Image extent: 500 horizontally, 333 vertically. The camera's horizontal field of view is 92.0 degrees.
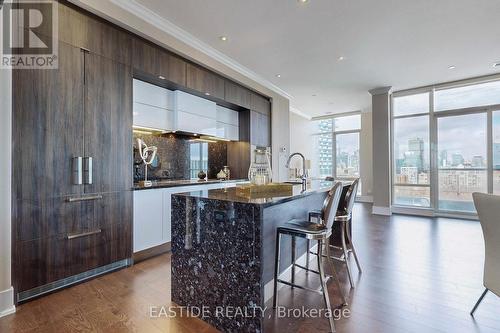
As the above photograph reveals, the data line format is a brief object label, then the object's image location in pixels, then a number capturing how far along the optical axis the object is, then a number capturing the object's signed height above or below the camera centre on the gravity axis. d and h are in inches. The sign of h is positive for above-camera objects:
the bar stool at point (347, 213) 98.1 -19.7
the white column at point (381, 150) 238.5 +16.1
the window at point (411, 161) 235.8 +4.7
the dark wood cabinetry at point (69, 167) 81.7 +0.3
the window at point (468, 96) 211.6 +63.4
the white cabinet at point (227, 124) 188.1 +35.5
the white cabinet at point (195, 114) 149.5 +35.7
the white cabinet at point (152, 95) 127.6 +40.9
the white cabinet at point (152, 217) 118.2 -25.5
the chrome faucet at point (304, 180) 100.3 -6.1
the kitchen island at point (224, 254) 62.4 -25.5
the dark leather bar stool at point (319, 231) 69.7 -19.2
